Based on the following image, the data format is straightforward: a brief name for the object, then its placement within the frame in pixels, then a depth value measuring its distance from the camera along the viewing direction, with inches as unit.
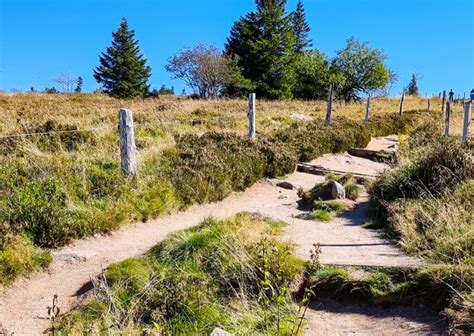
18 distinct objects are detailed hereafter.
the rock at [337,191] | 390.9
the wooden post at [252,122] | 542.0
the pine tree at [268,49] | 1749.5
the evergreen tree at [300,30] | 2251.5
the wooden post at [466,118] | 538.0
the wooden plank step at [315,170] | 534.9
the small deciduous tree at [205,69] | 1748.3
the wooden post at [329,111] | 721.0
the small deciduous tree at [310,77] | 1856.5
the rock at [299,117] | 876.4
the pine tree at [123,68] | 1900.8
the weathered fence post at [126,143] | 355.3
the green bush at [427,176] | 328.8
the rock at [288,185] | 466.4
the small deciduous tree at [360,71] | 1876.2
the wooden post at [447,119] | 619.2
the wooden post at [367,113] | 885.8
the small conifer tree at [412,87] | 2516.6
